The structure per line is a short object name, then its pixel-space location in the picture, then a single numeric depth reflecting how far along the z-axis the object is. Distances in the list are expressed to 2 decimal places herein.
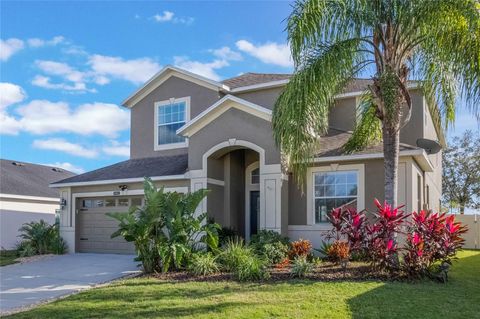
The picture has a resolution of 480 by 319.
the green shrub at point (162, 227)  12.06
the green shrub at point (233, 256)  11.43
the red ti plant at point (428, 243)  10.27
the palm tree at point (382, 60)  10.01
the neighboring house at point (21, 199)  22.72
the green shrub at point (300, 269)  10.65
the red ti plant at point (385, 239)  10.30
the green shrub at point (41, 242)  18.09
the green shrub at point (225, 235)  14.80
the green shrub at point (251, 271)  10.61
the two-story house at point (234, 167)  14.34
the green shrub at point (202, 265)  11.46
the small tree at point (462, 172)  35.53
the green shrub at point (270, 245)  12.59
